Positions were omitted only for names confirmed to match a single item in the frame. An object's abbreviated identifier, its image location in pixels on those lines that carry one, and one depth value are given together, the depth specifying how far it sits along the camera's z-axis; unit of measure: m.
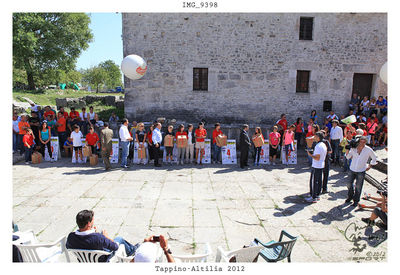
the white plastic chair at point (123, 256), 3.17
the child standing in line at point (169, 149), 9.22
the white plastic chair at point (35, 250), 3.30
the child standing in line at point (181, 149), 9.27
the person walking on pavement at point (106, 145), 8.52
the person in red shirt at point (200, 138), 9.43
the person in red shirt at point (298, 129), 10.83
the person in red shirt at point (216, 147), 9.55
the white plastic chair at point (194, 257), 3.16
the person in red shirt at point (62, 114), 10.16
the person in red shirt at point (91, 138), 9.37
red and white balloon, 8.55
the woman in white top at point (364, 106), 11.77
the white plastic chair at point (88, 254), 3.42
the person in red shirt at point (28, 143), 8.93
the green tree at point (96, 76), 43.97
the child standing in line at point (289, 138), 9.43
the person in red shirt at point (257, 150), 9.39
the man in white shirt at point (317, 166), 6.16
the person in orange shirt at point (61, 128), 10.04
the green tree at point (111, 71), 46.94
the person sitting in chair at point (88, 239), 3.48
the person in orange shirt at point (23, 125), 9.40
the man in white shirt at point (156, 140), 8.98
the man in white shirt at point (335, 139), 8.91
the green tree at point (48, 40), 20.94
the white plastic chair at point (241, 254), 3.26
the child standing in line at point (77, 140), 9.26
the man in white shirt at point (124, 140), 8.75
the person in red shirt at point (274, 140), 9.37
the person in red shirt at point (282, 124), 10.51
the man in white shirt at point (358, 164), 5.80
